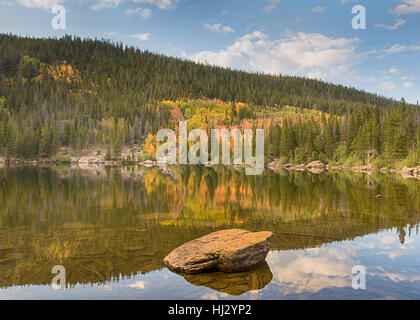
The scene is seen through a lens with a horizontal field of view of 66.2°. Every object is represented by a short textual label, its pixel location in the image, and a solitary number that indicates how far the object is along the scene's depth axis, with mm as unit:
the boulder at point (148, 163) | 112156
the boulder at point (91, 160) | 114875
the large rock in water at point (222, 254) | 9734
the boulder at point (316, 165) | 81375
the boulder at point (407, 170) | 55391
